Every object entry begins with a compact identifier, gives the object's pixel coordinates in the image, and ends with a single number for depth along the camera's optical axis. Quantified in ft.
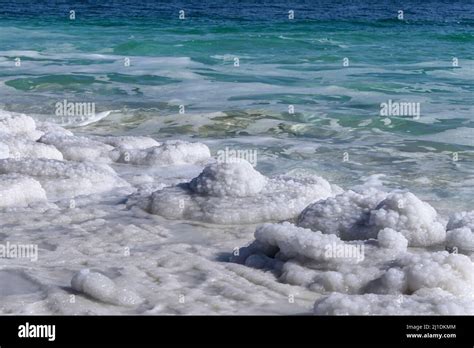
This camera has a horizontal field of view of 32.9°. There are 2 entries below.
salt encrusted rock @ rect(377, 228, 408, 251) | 13.52
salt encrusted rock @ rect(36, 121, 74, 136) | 26.05
